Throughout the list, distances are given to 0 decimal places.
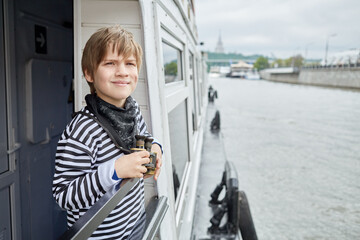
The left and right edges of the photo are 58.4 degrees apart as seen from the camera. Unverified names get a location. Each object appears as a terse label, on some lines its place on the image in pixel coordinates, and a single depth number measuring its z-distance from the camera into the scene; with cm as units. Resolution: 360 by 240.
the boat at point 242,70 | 10546
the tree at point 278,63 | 11442
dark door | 188
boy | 112
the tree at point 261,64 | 13025
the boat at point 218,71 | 12625
